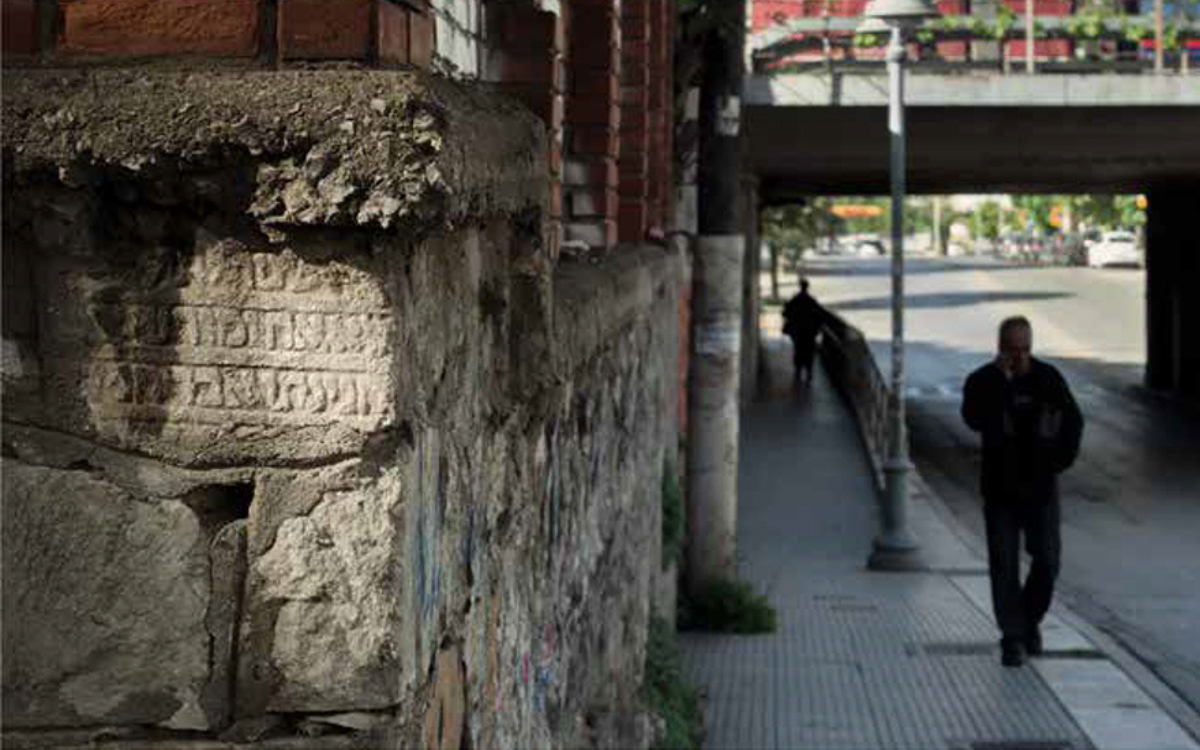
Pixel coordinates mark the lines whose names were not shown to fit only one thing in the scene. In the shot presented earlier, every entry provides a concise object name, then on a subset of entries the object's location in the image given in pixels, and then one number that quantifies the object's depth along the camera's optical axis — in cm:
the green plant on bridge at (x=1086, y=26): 2684
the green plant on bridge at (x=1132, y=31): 2662
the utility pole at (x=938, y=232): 13625
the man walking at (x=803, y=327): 3547
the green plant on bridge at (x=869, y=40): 2561
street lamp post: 1573
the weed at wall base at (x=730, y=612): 1284
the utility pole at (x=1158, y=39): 2547
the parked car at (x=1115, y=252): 8944
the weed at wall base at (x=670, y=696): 862
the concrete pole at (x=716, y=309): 1389
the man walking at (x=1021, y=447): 1077
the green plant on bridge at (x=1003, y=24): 2628
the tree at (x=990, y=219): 12731
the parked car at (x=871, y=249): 13400
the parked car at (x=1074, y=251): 9562
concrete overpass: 2553
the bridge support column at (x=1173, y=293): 3547
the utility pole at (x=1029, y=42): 2561
